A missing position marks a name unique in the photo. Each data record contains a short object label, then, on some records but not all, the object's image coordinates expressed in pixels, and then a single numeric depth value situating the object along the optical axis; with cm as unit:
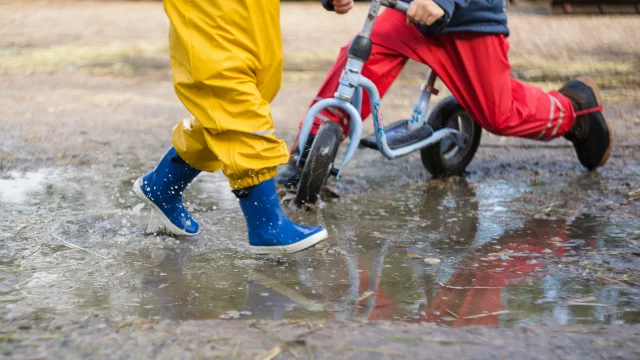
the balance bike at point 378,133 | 369
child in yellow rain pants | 276
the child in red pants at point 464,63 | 390
